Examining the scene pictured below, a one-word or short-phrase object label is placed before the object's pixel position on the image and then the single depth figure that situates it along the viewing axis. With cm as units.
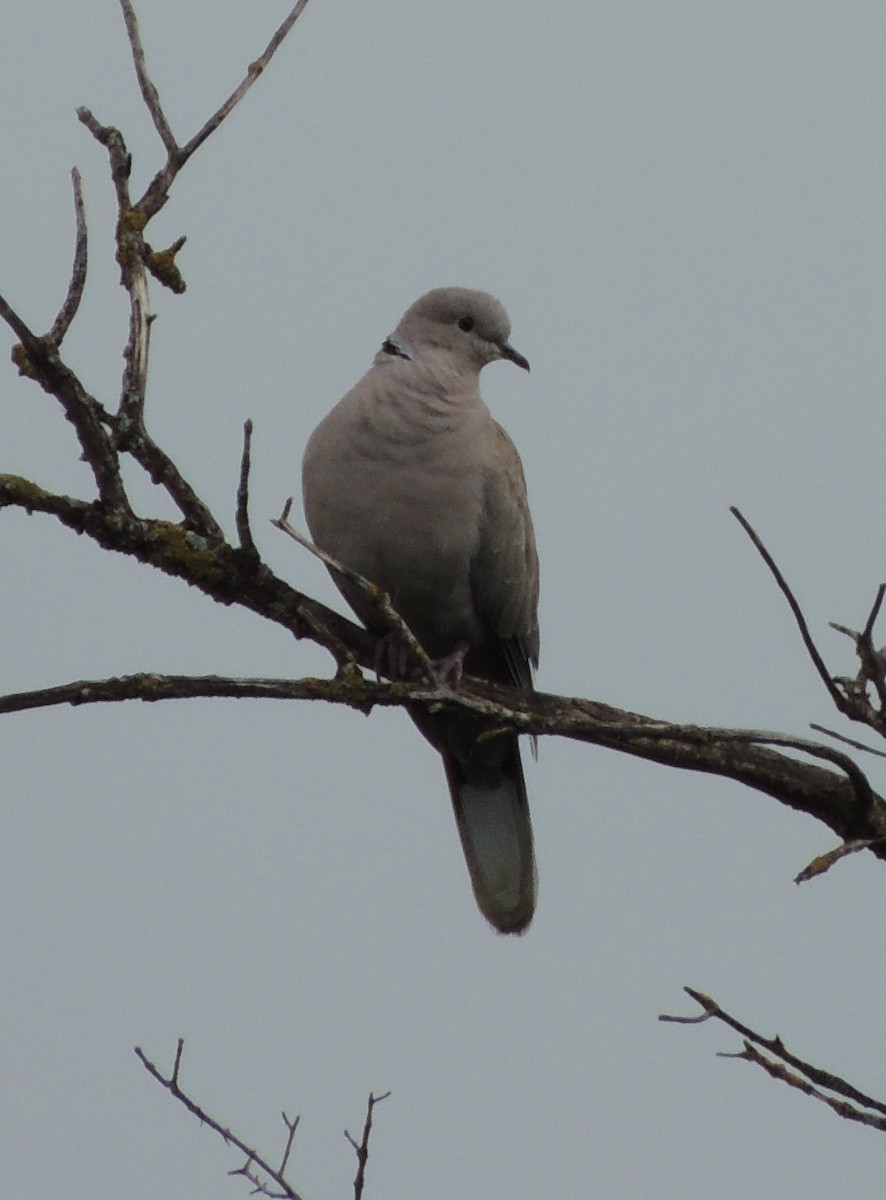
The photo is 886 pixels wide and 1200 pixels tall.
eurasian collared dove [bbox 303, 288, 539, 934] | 841
